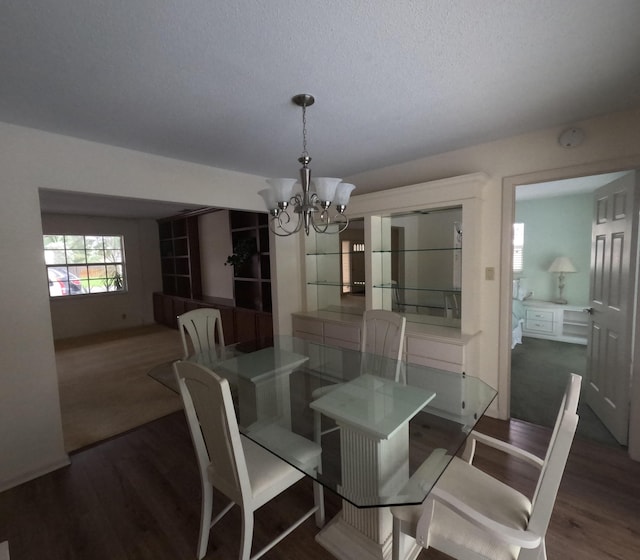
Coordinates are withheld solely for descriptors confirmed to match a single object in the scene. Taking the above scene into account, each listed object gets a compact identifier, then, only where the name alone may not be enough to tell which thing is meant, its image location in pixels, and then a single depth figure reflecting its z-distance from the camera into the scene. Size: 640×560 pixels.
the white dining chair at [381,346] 2.12
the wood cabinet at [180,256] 5.86
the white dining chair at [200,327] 2.64
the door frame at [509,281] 2.04
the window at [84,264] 5.73
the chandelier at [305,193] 1.67
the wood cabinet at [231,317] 4.36
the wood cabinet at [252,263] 4.53
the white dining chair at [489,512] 0.95
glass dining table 1.27
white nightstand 4.61
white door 2.12
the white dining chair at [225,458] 1.25
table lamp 4.56
